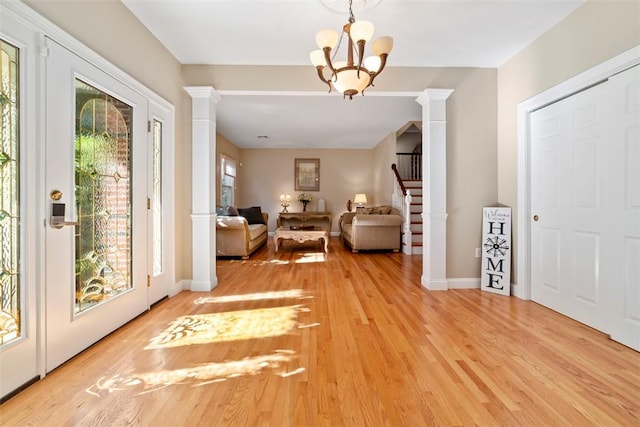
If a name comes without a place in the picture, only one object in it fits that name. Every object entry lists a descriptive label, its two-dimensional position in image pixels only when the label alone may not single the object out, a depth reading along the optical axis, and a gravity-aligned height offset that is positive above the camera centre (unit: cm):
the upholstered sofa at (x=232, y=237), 522 -43
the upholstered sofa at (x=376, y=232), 586 -39
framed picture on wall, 914 +117
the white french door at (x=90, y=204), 174 +6
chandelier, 204 +113
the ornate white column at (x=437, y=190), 343 +25
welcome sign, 326 -43
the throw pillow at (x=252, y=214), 736 -4
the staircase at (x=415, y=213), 598 -2
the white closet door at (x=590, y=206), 208 +5
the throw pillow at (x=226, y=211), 624 +3
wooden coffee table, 595 -45
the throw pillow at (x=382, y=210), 659 +5
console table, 852 -19
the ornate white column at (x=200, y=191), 338 +24
